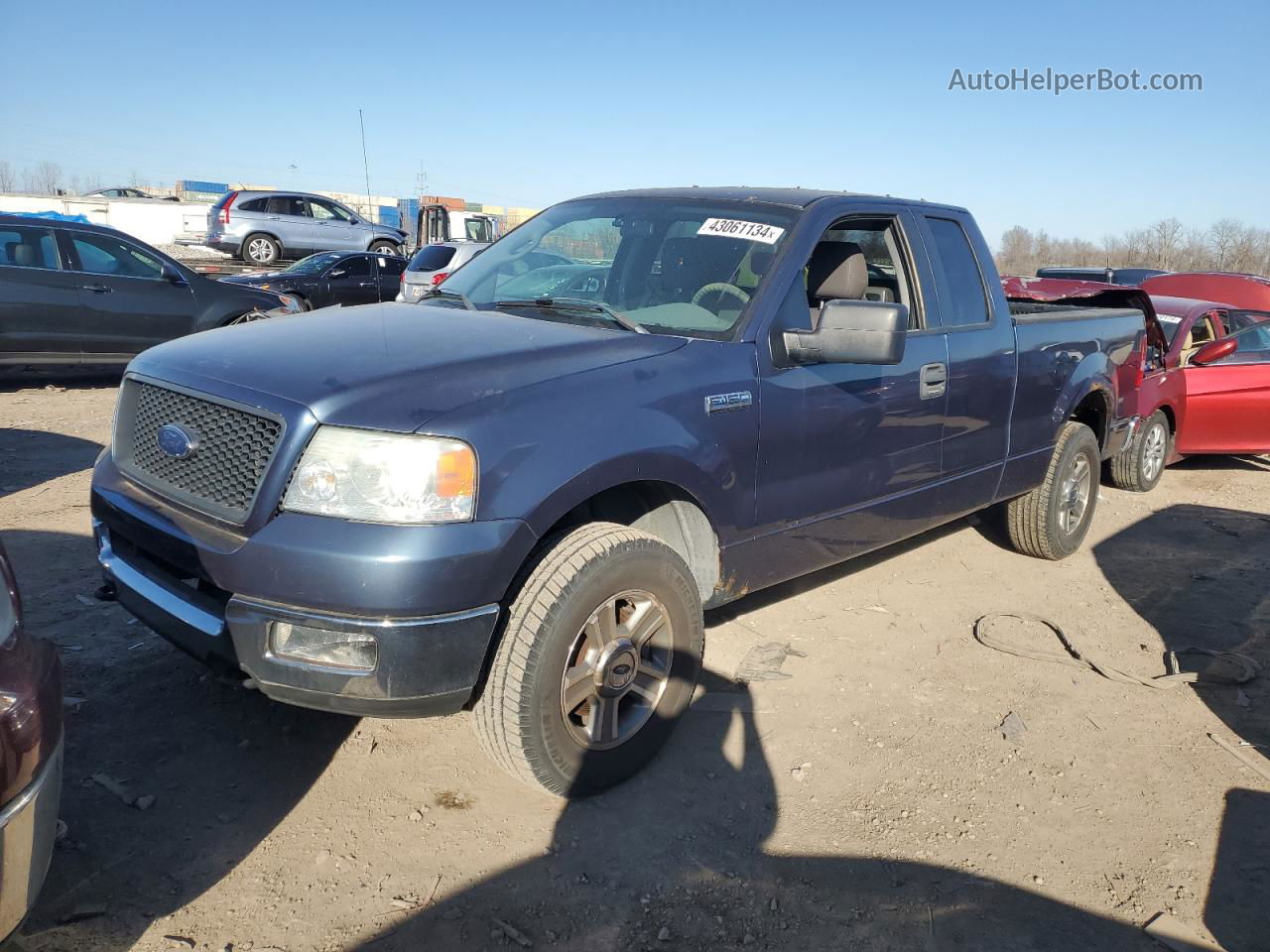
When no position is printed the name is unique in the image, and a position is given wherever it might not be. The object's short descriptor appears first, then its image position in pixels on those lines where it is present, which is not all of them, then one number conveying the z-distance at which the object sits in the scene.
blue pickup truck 2.52
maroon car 1.84
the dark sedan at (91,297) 8.98
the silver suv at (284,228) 20.97
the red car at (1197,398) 7.76
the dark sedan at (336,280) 15.09
